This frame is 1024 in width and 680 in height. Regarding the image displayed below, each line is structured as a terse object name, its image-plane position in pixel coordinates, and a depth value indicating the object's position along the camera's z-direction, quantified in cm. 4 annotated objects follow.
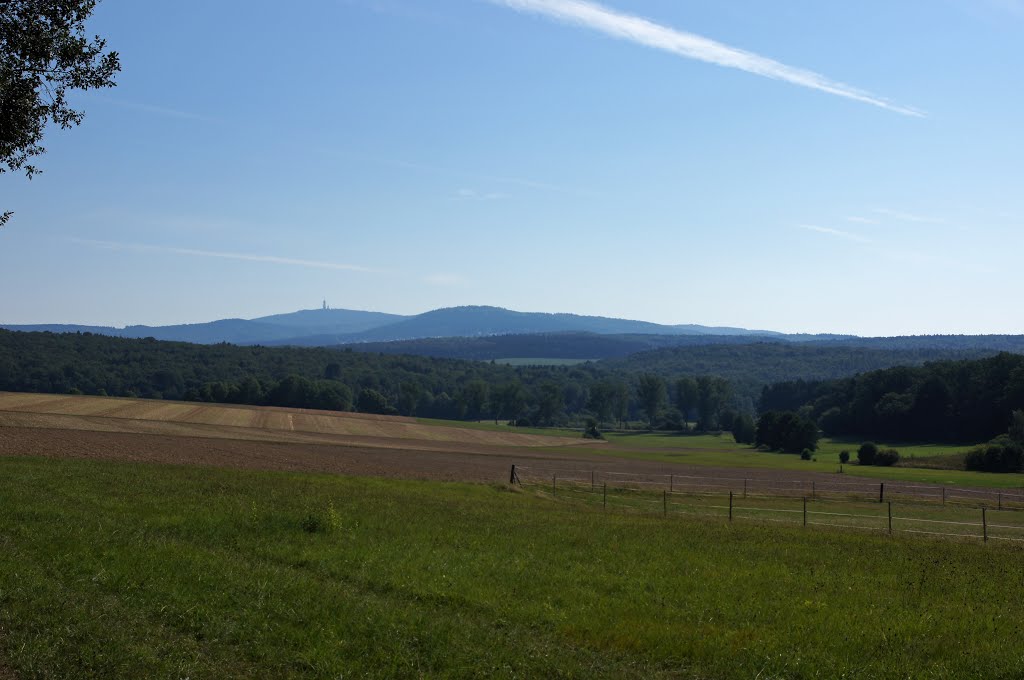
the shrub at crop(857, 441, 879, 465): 10654
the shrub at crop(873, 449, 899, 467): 10475
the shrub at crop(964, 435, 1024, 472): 9406
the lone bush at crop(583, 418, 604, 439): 16240
